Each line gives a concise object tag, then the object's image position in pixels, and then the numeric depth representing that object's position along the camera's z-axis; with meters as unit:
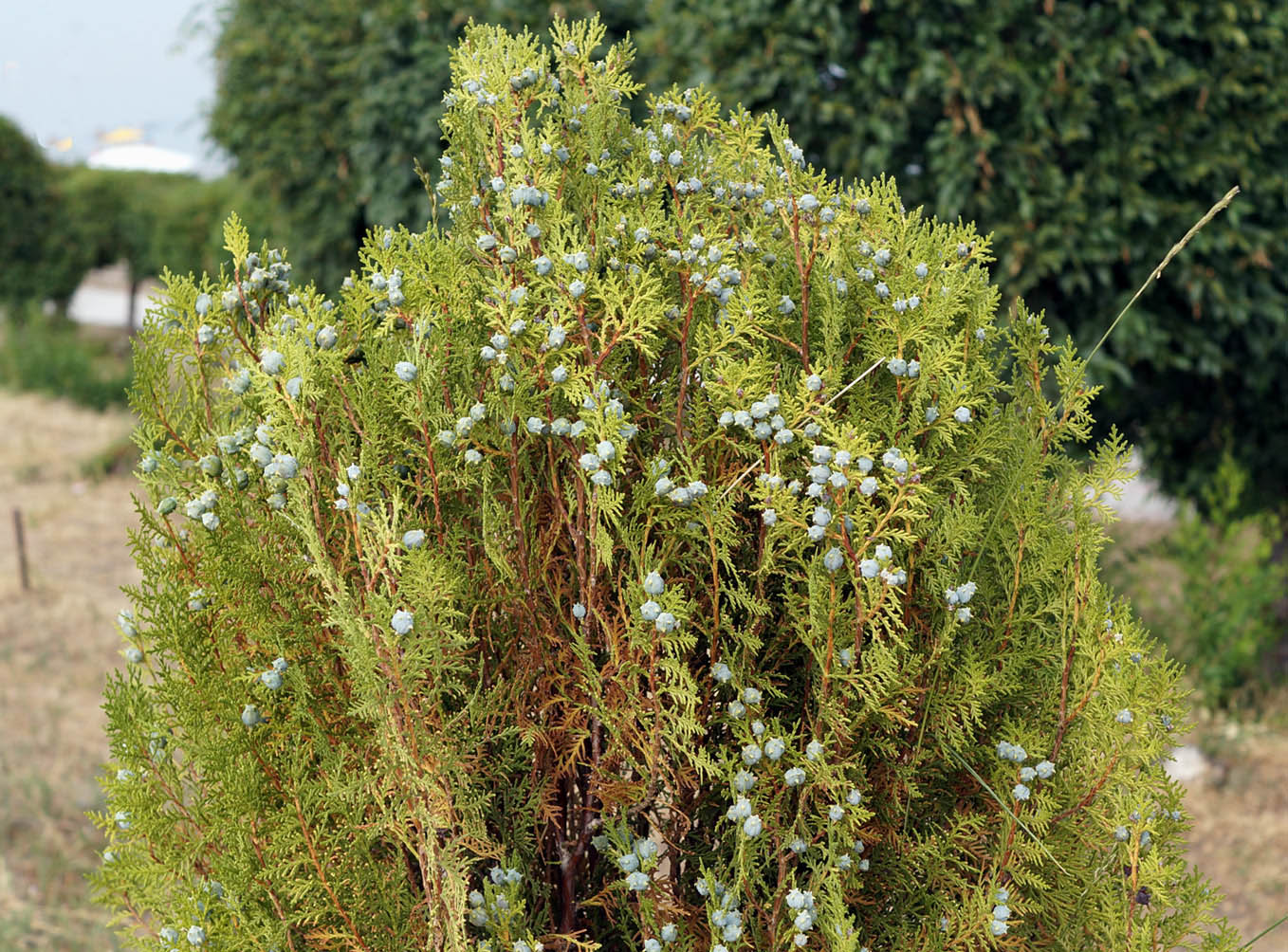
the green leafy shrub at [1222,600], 5.86
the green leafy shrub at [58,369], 11.95
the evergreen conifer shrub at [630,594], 1.69
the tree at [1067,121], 4.83
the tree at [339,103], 6.03
